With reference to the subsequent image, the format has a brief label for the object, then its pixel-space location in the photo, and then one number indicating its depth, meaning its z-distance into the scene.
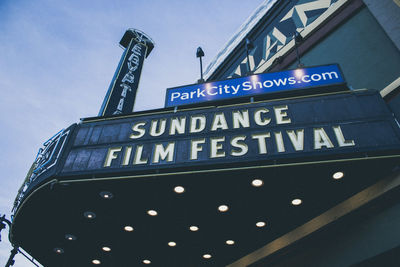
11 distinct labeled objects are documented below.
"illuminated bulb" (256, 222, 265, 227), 10.98
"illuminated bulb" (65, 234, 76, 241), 12.22
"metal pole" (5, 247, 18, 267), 13.67
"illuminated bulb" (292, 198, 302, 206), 9.94
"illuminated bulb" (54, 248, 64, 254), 13.05
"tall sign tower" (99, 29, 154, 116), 17.02
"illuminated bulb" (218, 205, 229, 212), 10.30
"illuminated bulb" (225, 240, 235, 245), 12.05
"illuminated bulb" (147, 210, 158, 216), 10.67
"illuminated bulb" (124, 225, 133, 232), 11.55
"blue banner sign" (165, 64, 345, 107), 11.45
